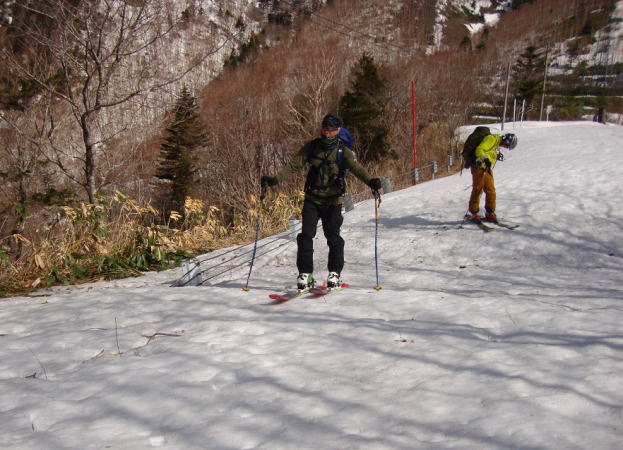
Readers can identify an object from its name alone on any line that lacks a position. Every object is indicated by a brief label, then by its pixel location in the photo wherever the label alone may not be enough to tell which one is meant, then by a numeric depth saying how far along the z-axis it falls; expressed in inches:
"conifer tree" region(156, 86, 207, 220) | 1371.8
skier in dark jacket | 188.1
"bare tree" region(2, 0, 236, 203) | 268.4
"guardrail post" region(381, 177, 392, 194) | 489.8
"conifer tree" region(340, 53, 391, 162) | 1289.4
